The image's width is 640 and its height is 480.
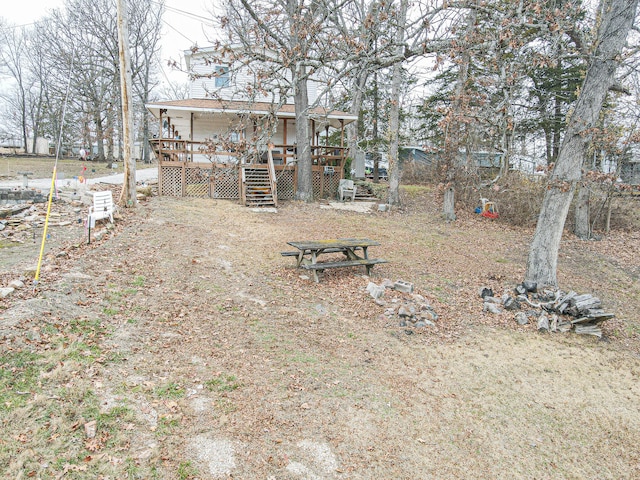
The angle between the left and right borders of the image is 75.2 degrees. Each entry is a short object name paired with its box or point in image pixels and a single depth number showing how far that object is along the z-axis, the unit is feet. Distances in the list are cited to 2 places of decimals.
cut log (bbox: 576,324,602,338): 21.56
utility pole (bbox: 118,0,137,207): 36.96
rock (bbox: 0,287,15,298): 16.79
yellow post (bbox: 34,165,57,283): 18.54
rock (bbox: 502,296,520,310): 24.07
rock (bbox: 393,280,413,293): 24.30
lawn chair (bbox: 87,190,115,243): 30.60
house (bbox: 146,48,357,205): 54.29
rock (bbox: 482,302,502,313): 23.75
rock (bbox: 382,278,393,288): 24.66
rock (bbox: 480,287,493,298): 25.66
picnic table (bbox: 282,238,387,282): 25.64
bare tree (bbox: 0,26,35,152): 128.06
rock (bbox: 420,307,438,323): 21.58
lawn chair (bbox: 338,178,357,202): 60.64
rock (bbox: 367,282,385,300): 23.36
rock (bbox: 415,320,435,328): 20.84
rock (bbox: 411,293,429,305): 23.48
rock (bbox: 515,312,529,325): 22.57
